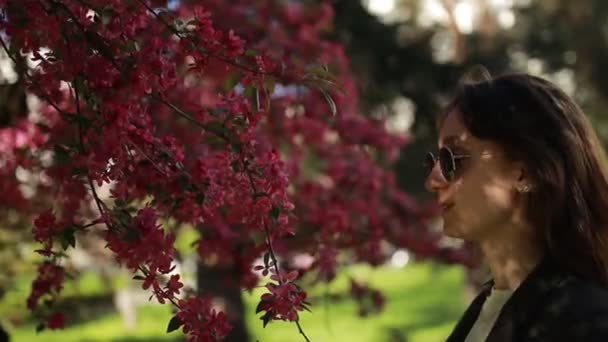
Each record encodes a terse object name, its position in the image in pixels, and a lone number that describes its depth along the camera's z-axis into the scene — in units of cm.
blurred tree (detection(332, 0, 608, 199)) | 586
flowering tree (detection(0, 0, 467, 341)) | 187
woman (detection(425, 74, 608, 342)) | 184
